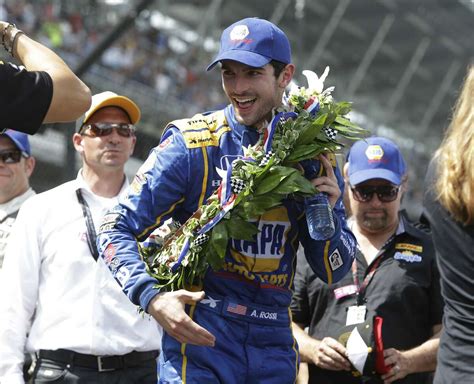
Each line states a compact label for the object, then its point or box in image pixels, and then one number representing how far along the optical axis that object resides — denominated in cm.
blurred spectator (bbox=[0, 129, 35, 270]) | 1254
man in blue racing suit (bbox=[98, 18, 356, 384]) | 778
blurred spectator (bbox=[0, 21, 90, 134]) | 594
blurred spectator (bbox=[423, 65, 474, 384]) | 658
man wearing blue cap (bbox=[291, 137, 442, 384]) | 995
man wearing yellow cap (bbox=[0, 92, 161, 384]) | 1038
